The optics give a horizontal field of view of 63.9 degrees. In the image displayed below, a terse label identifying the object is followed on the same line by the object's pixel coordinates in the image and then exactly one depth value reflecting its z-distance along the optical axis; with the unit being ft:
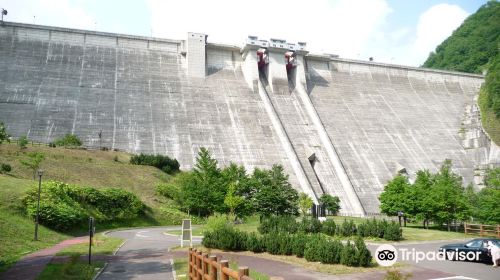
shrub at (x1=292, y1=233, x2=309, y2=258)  52.29
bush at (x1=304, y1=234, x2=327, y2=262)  48.21
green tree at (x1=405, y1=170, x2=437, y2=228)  102.99
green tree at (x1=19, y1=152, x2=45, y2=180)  95.69
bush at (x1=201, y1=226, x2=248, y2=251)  57.98
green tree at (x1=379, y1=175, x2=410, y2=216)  110.98
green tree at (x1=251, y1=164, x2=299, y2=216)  102.89
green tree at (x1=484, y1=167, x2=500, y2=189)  103.04
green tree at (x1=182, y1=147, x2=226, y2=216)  99.30
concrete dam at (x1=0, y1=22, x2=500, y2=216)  136.36
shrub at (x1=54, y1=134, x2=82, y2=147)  122.01
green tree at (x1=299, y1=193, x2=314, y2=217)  112.16
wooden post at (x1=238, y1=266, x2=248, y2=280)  20.07
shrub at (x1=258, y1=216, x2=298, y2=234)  72.43
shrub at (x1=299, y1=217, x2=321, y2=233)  73.87
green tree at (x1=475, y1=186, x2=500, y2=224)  99.25
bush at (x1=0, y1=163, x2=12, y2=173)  93.09
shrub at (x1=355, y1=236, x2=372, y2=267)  45.91
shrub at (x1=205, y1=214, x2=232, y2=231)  64.18
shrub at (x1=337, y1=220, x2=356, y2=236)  73.26
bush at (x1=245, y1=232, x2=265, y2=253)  56.54
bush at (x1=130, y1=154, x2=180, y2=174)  123.03
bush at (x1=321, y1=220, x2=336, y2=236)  73.96
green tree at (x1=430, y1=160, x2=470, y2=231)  101.71
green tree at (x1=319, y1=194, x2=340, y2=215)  126.11
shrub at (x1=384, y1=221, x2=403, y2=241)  71.31
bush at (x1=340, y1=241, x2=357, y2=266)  45.88
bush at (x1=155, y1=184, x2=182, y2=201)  111.45
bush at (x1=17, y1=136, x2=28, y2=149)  107.40
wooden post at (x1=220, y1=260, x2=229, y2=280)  23.05
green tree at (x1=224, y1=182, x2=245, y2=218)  94.99
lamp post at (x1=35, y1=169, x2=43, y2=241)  66.13
